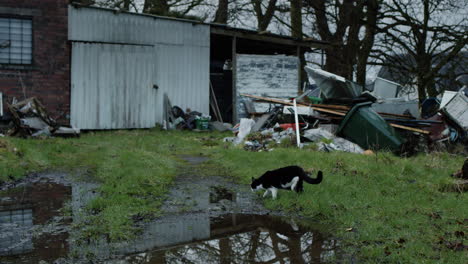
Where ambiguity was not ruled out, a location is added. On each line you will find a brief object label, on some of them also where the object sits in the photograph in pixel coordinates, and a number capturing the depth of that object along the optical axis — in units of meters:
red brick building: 14.69
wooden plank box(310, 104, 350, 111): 12.26
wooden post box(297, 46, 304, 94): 18.62
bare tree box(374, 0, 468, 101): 17.38
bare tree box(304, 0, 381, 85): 17.47
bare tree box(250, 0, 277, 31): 23.47
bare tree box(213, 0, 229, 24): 23.80
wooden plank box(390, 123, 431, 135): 10.97
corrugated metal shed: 15.38
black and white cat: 6.07
